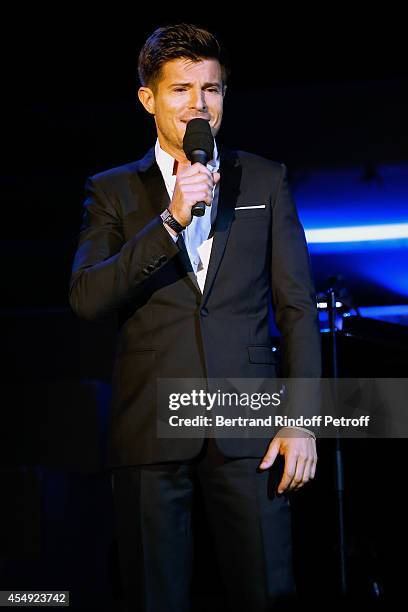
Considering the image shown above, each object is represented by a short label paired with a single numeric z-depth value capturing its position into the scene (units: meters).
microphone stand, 9.72
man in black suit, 8.60
